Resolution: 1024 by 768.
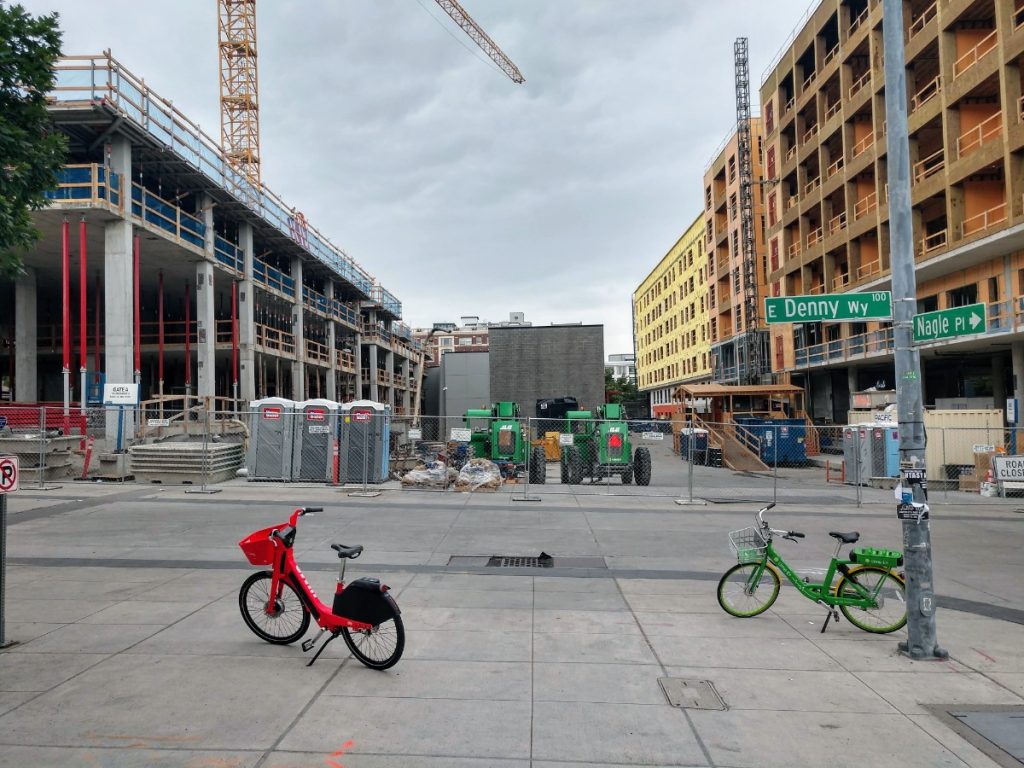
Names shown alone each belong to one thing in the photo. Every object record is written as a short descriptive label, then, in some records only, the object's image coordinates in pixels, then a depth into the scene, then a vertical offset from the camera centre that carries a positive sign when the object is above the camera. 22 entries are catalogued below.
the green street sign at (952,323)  5.24 +0.60
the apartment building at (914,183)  24.53 +10.00
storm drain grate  8.73 -2.08
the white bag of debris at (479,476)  16.70 -1.76
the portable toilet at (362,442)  17.47 -0.85
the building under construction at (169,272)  22.53 +6.58
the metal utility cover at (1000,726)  4.01 -2.09
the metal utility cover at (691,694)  4.52 -2.04
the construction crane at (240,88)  57.59 +28.36
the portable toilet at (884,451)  18.92 -1.50
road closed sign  16.30 -1.79
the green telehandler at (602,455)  18.25 -1.40
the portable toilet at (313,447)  17.72 -0.95
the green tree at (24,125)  7.89 +3.66
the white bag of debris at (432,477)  16.91 -1.74
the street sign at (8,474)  5.45 -0.47
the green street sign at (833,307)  5.94 +0.83
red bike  4.99 -1.55
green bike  6.08 -1.74
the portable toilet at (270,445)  17.89 -0.89
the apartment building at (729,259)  51.56 +11.73
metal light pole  5.44 +0.30
